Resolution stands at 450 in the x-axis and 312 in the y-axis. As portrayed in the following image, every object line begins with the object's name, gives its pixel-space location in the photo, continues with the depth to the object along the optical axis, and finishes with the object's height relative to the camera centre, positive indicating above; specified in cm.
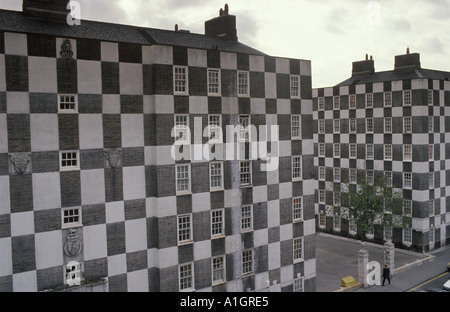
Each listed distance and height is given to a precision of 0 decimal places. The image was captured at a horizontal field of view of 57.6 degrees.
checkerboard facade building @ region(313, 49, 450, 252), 4838 -83
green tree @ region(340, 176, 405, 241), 4666 -767
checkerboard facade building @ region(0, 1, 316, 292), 2197 -131
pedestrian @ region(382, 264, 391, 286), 3875 -1268
